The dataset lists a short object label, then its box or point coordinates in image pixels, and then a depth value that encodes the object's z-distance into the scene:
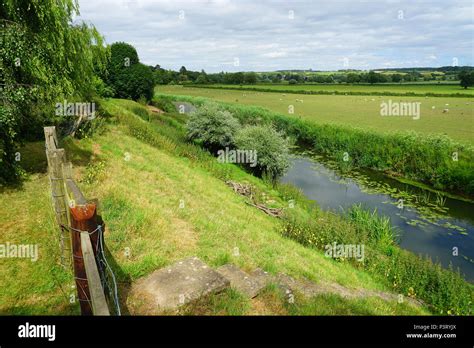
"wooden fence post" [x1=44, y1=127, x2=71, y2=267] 5.85
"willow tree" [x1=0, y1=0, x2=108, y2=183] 8.67
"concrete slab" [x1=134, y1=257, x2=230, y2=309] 5.92
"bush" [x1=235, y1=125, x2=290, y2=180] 21.33
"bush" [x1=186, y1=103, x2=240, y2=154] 24.92
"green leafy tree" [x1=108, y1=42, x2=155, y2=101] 37.06
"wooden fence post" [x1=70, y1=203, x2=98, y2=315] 4.08
